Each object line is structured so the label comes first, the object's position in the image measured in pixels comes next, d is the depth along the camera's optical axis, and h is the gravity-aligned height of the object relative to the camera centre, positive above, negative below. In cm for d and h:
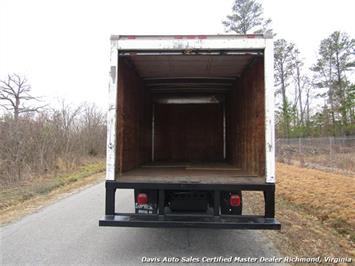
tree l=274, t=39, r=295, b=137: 3241 +851
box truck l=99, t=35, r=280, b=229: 381 +21
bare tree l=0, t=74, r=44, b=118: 3237 +555
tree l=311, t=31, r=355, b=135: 2886 +779
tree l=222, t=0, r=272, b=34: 2773 +1144
